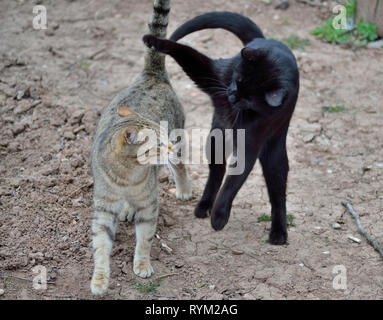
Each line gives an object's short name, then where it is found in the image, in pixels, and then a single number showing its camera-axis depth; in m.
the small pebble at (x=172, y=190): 5.46
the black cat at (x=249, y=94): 3.91
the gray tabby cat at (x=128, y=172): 3.89
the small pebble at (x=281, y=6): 8.64
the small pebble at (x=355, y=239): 4.72
